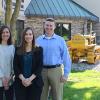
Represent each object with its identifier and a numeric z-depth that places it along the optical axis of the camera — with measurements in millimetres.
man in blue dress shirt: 4670
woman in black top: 4354
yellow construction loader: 13054
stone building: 17940
